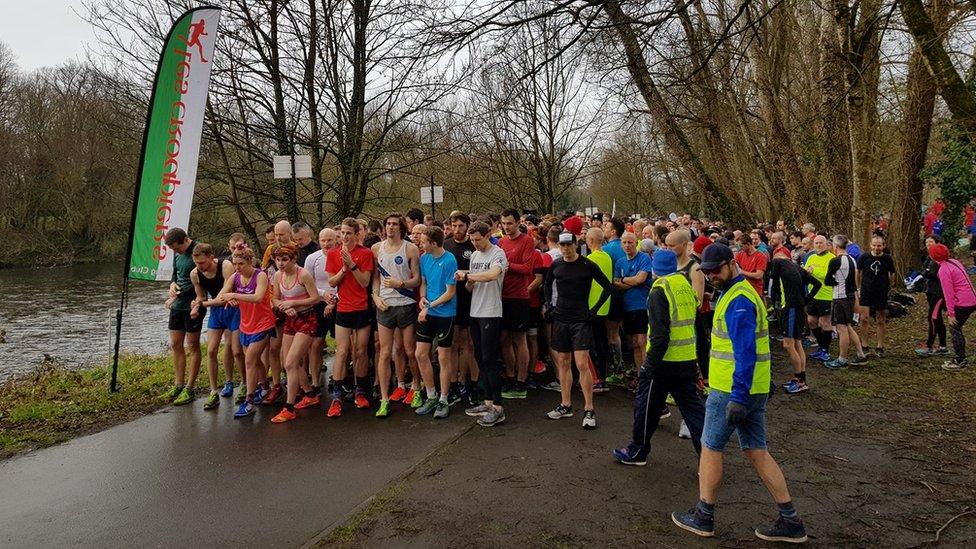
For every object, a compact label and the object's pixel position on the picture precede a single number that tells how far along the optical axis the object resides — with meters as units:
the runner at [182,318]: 6.86
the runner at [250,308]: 6.20
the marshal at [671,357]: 4.34
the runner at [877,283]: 8.78
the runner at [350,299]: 6.30
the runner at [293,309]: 6.14
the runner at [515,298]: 6.52
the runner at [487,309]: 5.74
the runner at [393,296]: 6.14
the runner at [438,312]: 5.96
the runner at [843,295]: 8.23
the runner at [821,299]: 8.61
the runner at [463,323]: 6.46
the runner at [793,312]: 7.00
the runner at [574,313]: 5.50
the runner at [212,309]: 6.58
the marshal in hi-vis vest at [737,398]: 3.46
